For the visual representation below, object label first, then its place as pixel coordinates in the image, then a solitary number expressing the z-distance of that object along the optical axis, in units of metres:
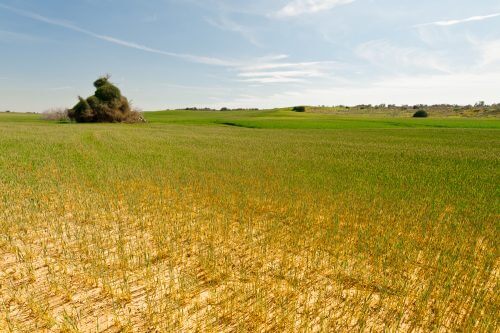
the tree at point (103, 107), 55.47
